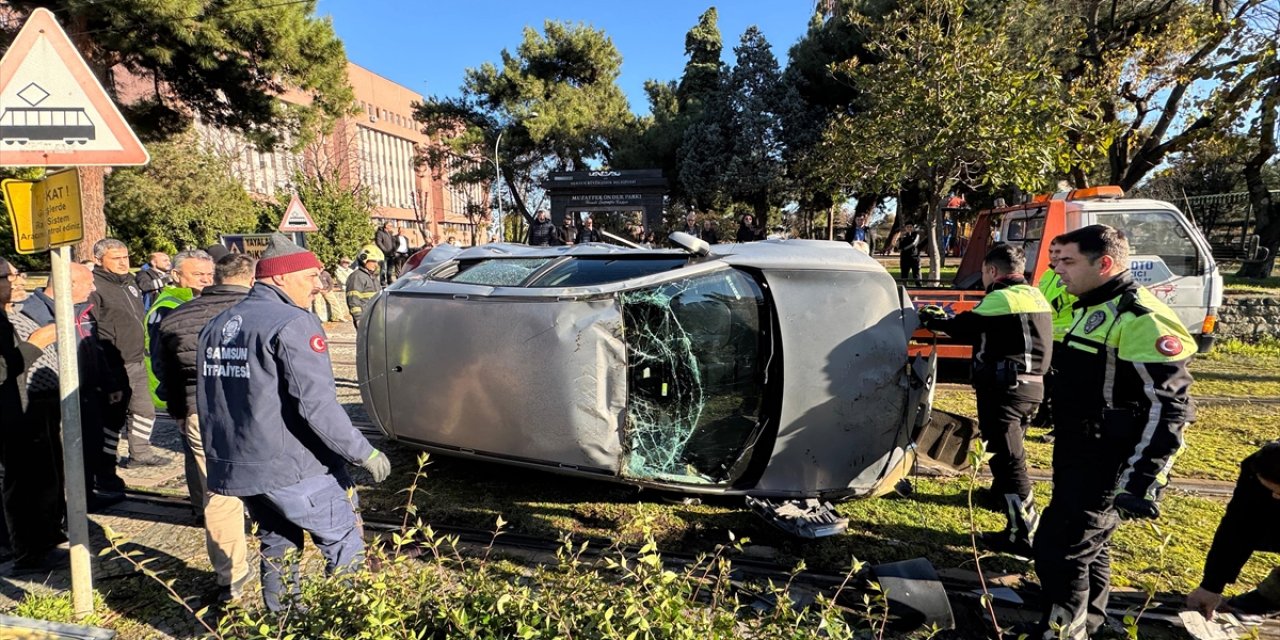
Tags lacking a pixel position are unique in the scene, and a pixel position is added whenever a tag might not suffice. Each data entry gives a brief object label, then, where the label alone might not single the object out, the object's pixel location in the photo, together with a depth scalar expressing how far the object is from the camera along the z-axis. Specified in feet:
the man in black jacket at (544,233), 41.47
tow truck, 21.71
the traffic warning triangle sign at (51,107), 7.62
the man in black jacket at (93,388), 11.90
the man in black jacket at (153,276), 22.76
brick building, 113.80
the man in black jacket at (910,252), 41.78
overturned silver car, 10.59
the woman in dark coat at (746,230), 41.01
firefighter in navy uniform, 7.52
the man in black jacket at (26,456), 10.19
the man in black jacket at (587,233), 48.57
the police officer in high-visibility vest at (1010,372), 10.85
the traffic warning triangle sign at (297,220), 31.71
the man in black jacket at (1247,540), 7.78
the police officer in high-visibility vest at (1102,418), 7.48
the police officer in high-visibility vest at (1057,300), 14.15
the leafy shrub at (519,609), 4.85
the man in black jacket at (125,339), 14.28
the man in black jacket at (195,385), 9.20
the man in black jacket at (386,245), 38.78
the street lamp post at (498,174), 86.48
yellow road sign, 8.06
